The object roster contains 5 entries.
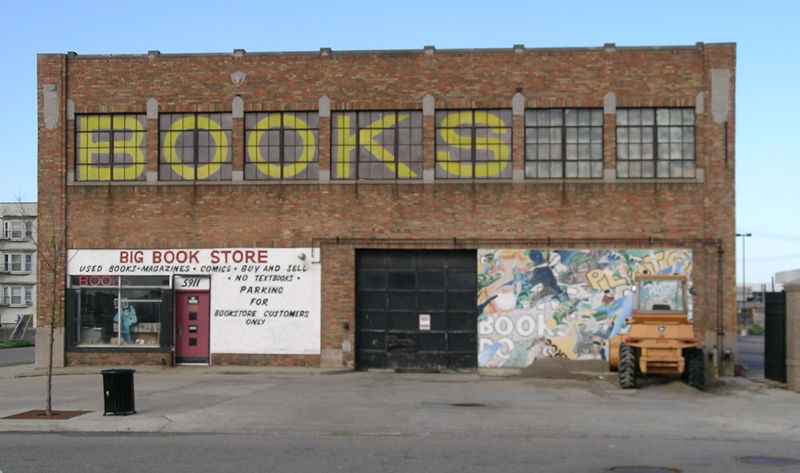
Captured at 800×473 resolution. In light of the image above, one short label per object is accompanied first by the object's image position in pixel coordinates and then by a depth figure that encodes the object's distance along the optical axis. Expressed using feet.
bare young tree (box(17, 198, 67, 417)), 82.23
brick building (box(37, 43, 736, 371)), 78.89
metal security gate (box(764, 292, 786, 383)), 69.46
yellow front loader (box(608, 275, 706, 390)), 63.10
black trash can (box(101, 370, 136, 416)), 51.85
